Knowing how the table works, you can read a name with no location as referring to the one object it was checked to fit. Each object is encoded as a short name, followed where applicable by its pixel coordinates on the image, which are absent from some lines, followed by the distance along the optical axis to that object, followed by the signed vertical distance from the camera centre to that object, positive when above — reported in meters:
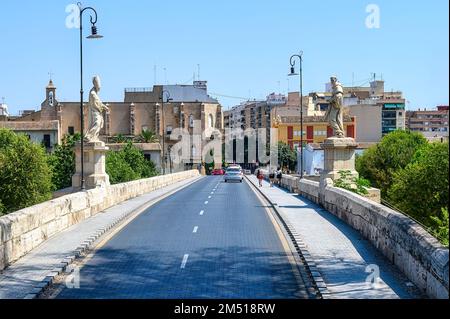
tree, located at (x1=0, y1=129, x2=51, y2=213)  48.88 -2.22
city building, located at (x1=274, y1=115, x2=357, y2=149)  115.16 +2.79
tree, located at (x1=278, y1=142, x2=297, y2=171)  109.44 -1.76
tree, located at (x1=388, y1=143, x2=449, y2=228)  27.94 -1.80
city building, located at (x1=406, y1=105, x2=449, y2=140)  178.75 +6.55
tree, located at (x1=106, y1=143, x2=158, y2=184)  70.12 -2.16
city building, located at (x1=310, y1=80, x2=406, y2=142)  123.31 +7.25
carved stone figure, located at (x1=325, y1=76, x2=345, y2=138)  26.58 +1.32
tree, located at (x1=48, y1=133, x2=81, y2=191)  64.94 -1.86
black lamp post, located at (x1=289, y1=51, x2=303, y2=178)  38.06 +4.18
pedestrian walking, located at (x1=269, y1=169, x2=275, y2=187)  54.00 -2.45
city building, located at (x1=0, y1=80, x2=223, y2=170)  129.25 +5.81
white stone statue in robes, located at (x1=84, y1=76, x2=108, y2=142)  30.00 +1.43
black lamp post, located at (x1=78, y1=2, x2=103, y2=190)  27.69 +4.20
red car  109.36 -4.07
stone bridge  11.20 -2.31
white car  64.06 -2.73
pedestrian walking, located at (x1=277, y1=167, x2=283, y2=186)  53.12 -2.31
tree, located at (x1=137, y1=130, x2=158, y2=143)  118.23 +1.53
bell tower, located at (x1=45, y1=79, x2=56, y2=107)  130.50 +10.18
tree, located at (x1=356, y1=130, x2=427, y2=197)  61.72 -1.21
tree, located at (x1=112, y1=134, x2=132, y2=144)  120.14 +1.41
